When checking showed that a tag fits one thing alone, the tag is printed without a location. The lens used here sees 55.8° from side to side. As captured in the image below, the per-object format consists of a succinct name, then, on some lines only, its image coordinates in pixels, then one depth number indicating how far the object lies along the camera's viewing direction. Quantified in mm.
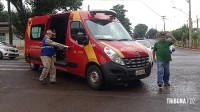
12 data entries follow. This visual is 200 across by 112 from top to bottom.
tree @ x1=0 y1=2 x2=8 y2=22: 36211
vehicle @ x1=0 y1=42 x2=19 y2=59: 12596
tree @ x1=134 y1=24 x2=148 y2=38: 78960
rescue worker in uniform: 5694
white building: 26882
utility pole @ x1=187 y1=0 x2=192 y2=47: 26357
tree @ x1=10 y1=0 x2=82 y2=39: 15204
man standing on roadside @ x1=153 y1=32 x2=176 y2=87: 5238
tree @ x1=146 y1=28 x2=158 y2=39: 78306
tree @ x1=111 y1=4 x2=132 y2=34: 47384
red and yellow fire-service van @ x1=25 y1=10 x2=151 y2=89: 4959
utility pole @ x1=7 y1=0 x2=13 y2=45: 15034
